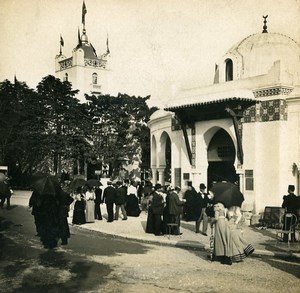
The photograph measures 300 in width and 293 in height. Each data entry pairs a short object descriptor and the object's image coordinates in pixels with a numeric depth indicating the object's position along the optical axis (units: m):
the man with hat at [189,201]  15.40
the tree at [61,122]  39.78
